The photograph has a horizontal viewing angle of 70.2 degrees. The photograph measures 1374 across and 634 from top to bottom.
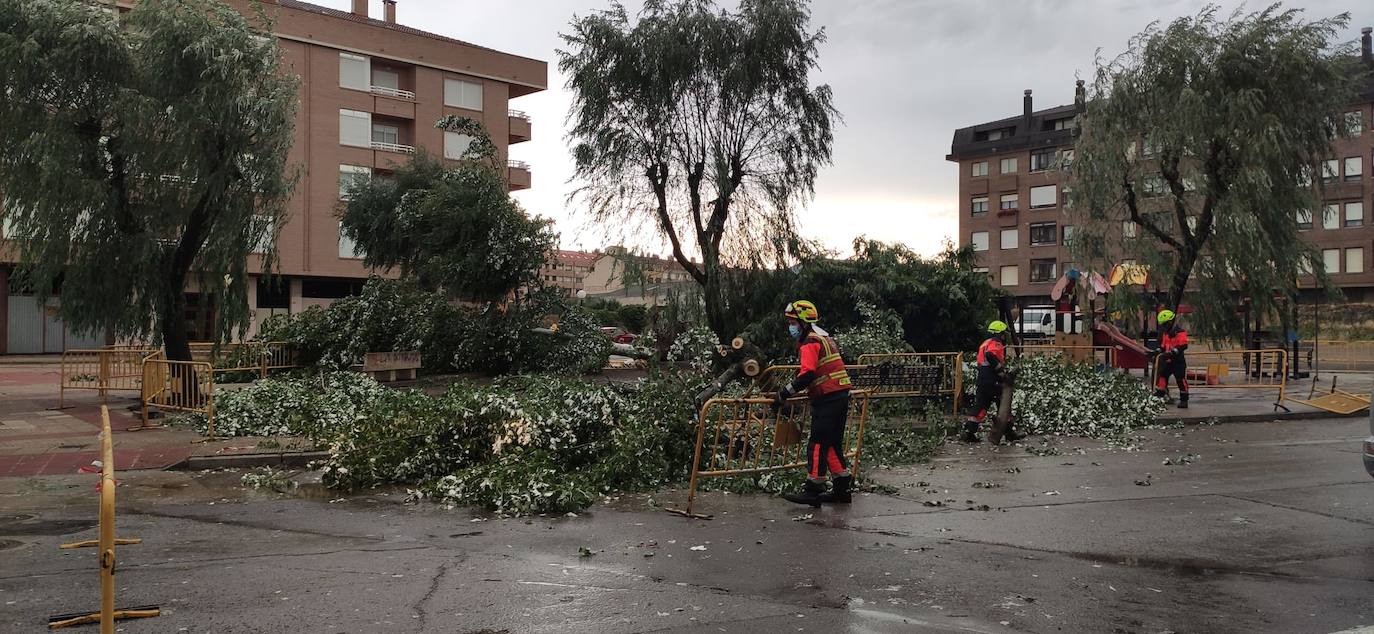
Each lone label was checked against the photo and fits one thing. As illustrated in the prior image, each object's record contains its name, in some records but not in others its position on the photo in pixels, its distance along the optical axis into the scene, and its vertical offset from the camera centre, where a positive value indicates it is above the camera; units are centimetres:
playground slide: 2095 -47
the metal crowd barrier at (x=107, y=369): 1524 -70
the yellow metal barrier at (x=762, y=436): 841 -98
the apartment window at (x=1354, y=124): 2250 +478
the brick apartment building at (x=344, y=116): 3975 +916
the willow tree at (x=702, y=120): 2341 +506
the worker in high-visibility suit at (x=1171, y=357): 1606 -48
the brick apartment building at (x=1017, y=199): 6391 +871
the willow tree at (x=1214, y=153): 2127 +389
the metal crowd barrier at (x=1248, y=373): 1762 -83
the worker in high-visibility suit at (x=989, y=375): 1252 -61
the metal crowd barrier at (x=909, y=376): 1424 -72
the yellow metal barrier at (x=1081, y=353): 1880 -50
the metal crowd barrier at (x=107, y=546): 382 -90
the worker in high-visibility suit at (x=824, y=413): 813 -72
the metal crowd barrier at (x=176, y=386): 1252 -81
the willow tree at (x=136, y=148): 1430 +268
